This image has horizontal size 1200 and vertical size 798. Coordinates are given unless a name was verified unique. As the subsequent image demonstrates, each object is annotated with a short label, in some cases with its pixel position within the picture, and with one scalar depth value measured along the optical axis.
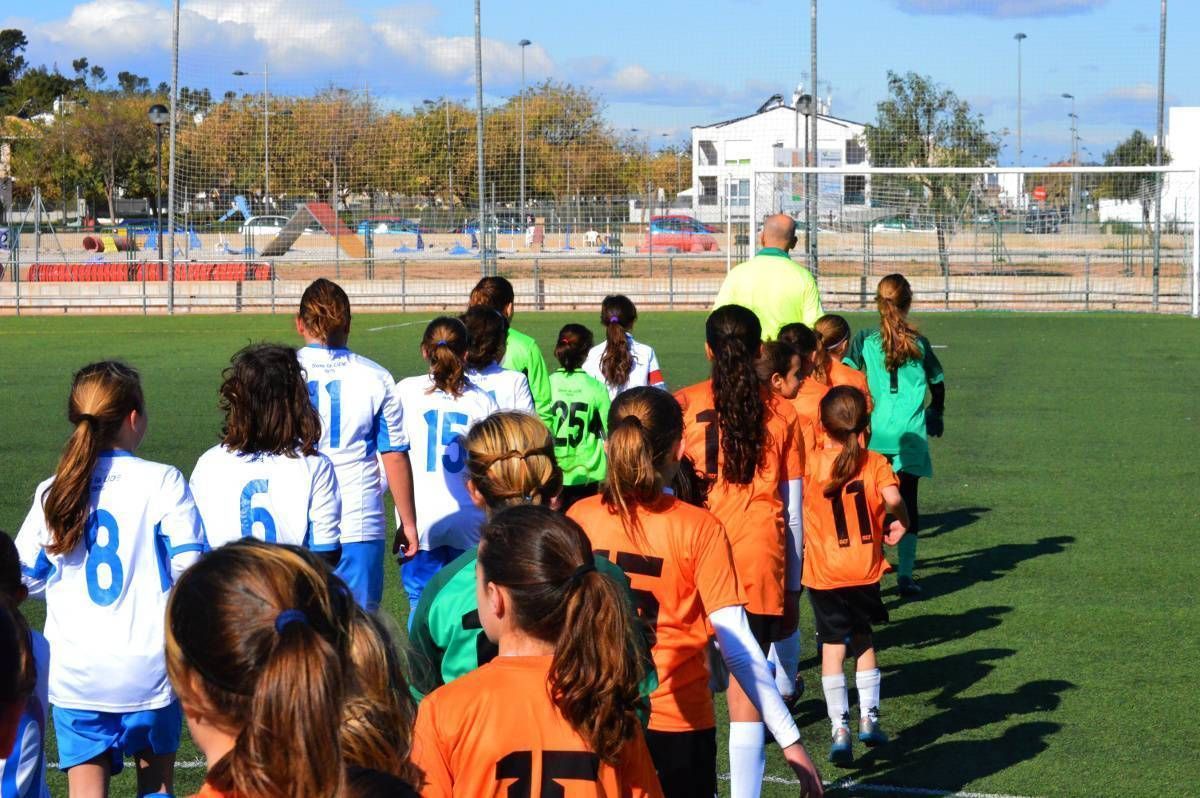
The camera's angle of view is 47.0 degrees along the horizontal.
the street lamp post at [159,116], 29.53
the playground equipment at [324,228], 32.69
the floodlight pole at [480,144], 29.30
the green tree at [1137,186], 31.05
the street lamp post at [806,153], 28.97
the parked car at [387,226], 33.50
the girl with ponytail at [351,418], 5.48
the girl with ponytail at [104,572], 3.95
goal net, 30.78
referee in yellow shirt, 7.83
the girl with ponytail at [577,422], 7.09
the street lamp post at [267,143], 31.30
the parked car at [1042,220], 31.08
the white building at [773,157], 30.70
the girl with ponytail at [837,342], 7.40
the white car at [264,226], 33.38
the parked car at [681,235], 36.52
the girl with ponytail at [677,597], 3.58
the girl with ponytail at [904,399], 8.06
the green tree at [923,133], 33.16
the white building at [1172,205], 30.83
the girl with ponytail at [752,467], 4.78
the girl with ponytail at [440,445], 5.80
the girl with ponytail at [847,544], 5.71
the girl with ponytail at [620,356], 7.72
